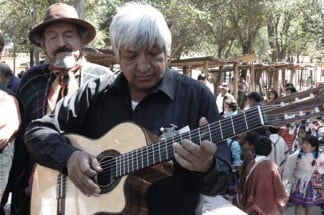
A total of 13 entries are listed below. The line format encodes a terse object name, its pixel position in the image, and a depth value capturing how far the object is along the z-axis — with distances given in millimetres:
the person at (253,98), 6816
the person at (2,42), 2949
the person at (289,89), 10331
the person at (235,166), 5789
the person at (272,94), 9722
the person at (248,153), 5305
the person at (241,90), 17478
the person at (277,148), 6102
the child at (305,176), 6117
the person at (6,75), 5913
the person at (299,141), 6228
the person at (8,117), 2463
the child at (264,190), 4801
